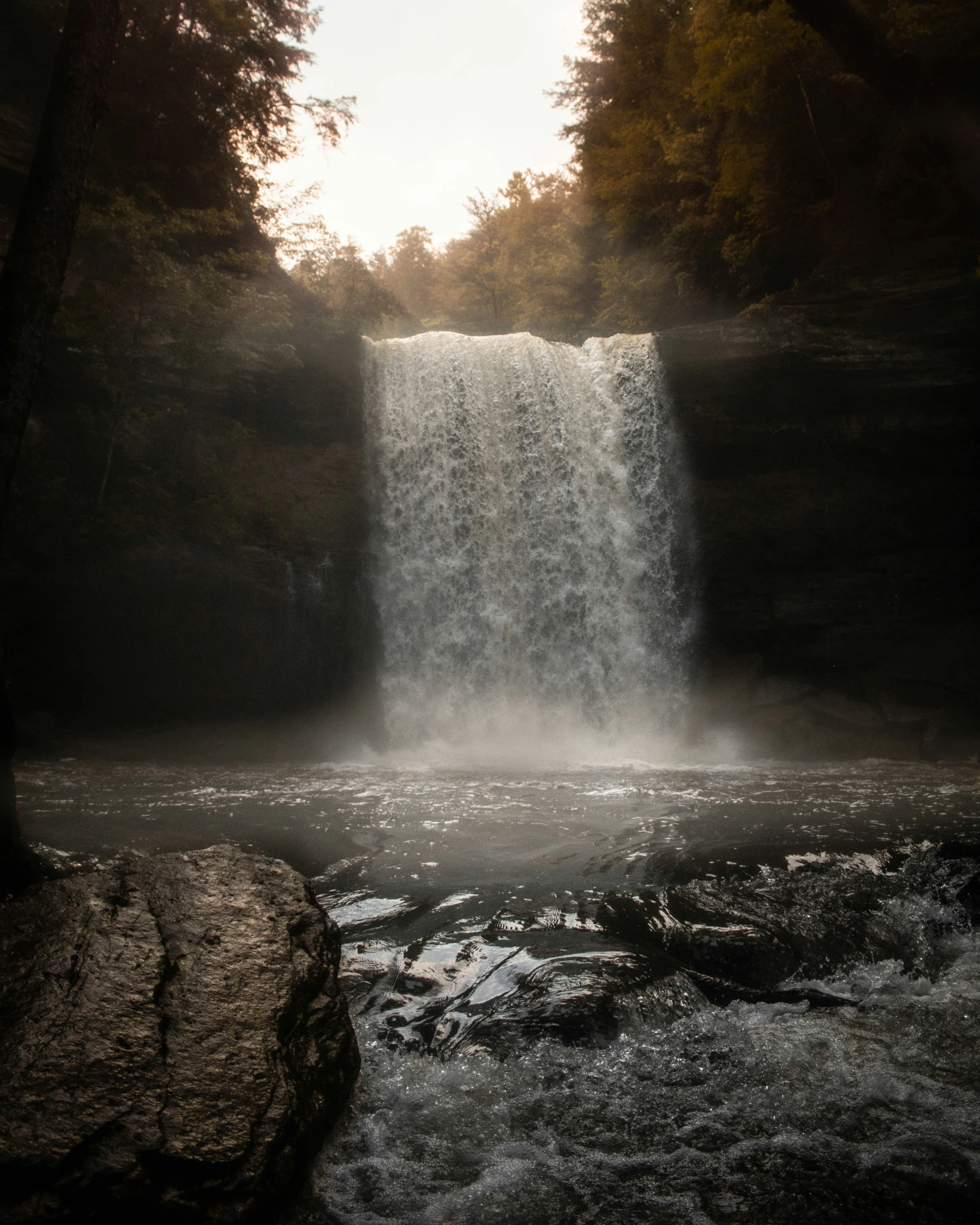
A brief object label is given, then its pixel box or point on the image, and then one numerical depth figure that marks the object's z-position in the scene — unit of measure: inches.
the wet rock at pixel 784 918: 154.3
